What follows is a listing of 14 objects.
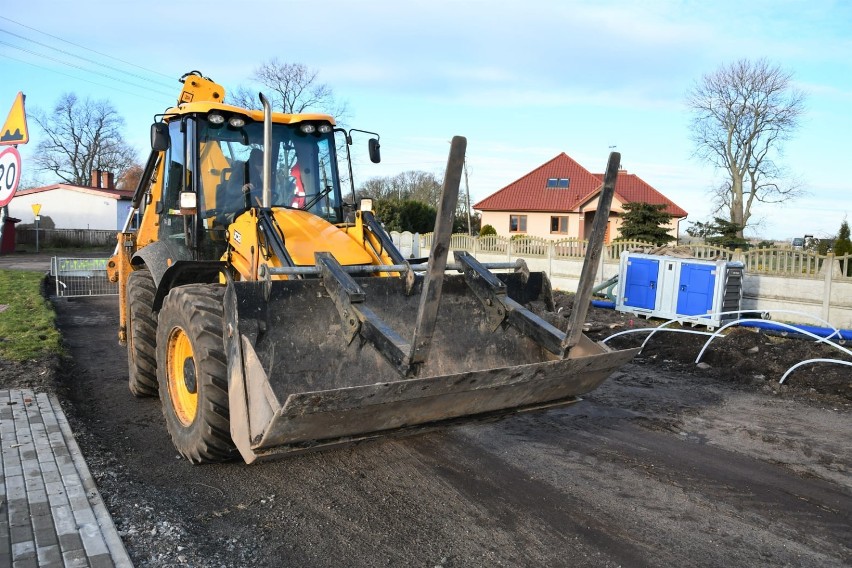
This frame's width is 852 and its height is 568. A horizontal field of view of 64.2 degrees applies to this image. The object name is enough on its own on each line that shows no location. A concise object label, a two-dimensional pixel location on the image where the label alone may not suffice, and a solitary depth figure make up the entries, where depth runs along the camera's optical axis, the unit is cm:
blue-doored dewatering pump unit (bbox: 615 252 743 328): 1378
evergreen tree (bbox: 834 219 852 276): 2484
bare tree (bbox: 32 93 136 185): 6159
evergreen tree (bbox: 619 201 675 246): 3203
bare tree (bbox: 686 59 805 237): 3972
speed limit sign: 581
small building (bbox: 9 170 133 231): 4709
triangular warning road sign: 604
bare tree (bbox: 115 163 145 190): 6550
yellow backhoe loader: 396
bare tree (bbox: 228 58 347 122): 4043
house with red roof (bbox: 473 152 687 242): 4300
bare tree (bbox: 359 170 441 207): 6109
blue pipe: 1102
